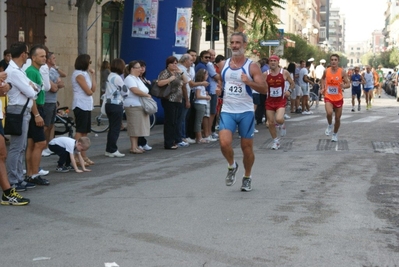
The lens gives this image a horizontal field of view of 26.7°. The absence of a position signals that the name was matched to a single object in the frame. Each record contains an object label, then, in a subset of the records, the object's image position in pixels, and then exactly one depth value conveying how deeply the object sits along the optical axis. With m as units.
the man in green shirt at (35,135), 10.70
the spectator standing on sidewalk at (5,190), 8.95
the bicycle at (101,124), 19.39
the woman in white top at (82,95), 12.80
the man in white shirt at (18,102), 9.88
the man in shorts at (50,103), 13.07
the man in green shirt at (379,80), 48.94
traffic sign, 34.28
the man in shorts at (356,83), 30.45
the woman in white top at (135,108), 14.87
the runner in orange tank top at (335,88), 17.22
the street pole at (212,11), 26.00
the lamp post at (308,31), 81.32
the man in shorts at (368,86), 32.53
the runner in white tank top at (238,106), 10.07
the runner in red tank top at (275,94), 16.08
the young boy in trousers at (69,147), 11.92
